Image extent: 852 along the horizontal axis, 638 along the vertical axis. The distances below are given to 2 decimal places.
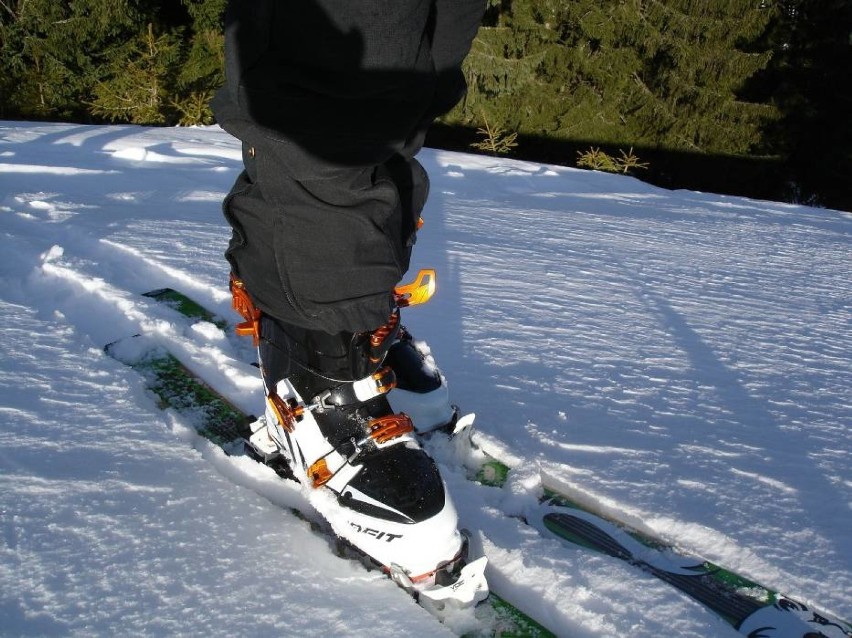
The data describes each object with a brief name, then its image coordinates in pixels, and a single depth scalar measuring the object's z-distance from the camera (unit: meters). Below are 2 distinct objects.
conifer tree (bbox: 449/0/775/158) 13.14
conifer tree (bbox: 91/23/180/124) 11.41
